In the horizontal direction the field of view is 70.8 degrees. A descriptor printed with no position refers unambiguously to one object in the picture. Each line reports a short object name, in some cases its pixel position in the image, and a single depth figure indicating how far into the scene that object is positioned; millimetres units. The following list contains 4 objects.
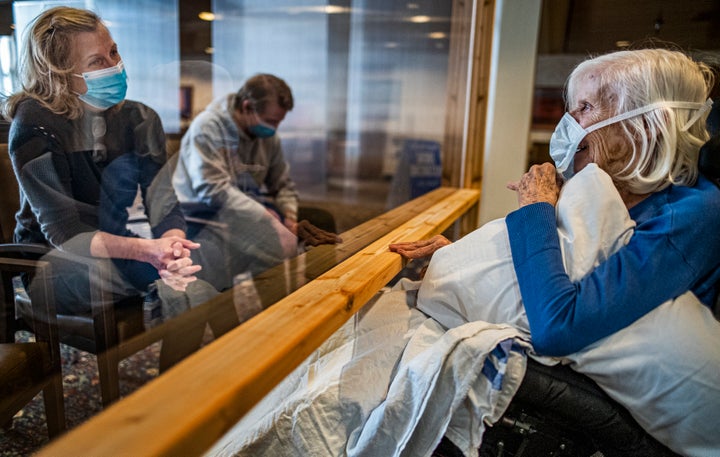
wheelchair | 879
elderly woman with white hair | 854
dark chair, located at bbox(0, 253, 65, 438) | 958
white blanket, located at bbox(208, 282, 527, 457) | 862
